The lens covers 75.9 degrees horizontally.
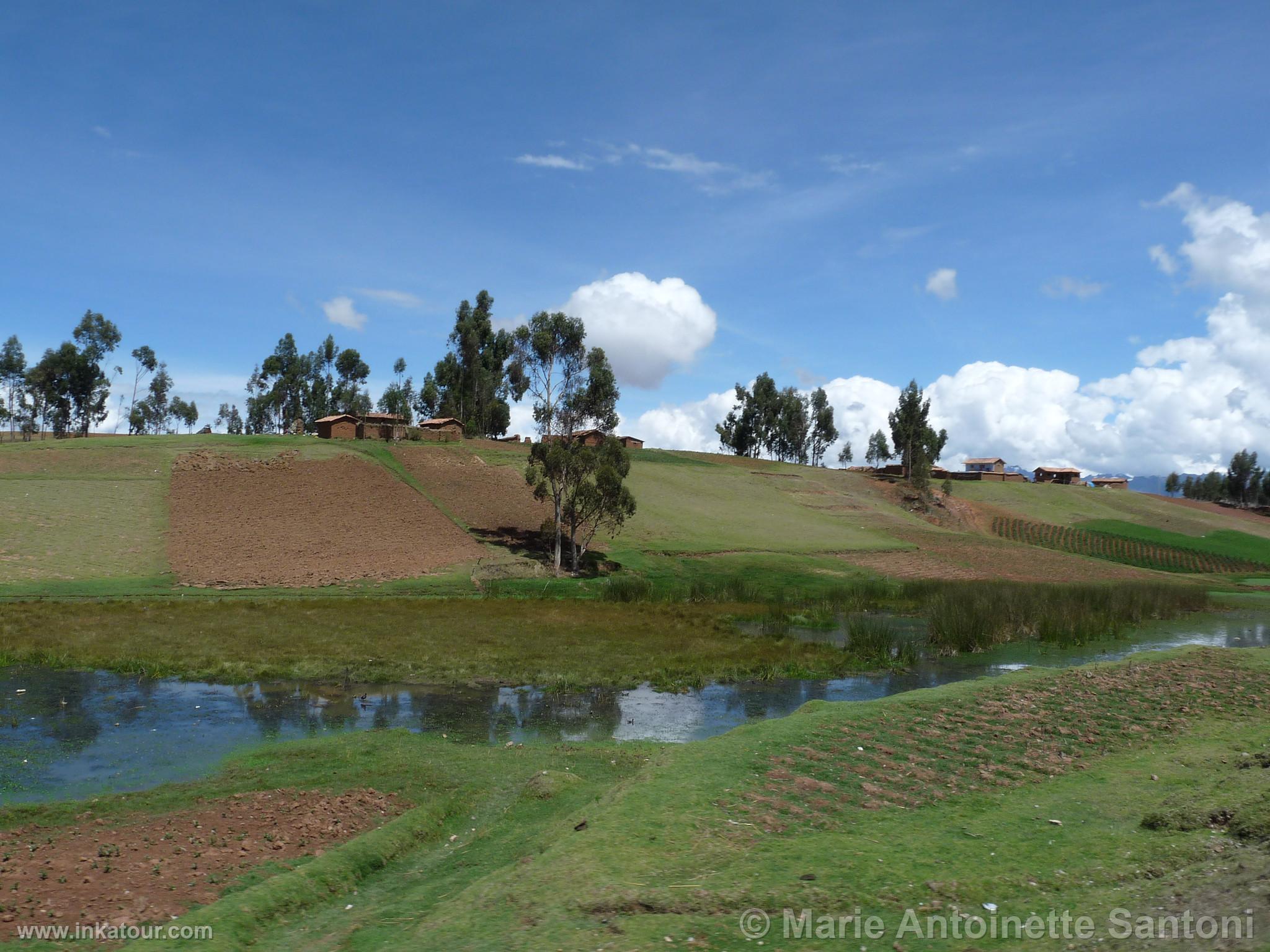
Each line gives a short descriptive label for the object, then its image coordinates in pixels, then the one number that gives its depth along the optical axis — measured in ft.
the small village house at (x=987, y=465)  509.76
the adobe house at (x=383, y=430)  285.64
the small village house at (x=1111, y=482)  514.27
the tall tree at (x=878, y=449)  599.57
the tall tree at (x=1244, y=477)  536.42
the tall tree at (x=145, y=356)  473.26
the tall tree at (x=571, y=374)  211.61
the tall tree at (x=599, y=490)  175.22
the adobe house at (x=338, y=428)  286.25
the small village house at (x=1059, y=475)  486.38
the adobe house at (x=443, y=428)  298.15
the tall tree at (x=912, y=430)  379.96
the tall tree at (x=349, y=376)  475.31
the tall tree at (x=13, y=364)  418.31
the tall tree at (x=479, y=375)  377.91
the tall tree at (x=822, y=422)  536.42
